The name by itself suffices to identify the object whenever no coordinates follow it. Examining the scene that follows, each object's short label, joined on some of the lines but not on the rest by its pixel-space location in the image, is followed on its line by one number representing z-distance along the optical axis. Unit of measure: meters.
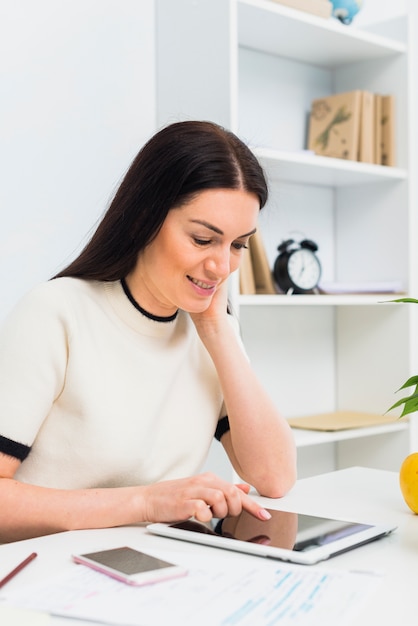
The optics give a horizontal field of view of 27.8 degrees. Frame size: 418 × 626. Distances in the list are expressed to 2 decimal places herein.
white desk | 0.88
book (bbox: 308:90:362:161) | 2.92
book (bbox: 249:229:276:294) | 2.64
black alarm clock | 2.71
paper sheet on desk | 0.80
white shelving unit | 2.83
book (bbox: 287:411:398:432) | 2.80
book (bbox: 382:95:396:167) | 2.98
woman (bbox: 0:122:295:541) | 1.38
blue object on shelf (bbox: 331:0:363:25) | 2.89
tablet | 1.03
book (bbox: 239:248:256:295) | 2.56
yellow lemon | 1.24
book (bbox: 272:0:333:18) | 2.62
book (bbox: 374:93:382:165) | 2.99
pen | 0.92
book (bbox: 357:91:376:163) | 2.94
